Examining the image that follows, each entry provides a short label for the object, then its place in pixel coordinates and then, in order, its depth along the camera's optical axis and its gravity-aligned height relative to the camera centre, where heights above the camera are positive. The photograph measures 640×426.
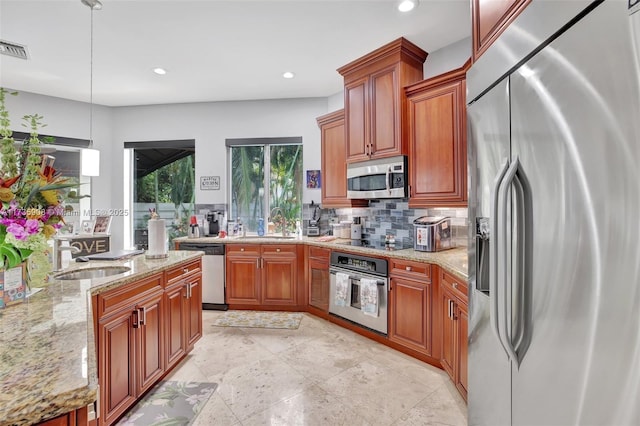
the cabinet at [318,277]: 3.52 -0.74
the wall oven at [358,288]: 2.85 -0.74
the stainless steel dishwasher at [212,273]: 3.91 -0.74
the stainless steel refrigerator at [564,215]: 0.61 -0.01
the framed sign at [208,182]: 4.59 +0.49
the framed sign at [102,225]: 4.37 -0.13
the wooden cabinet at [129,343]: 1.64 -0.76
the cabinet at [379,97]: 2.97 +1.21
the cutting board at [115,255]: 2.29 -0.30
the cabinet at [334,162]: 3.69 +0.65
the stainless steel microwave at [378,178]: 2.97 +0.36
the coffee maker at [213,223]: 4.38 -0.12
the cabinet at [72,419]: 0.69 -0.47
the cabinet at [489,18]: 1.08 +0.76
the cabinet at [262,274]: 3.81 -0.75
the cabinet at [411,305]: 2.50 -0.79
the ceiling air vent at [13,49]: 2.81 +1.58
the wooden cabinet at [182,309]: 2.28 -0.76
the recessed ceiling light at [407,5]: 2.35 +1.62
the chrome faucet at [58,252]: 1.96 -0.23
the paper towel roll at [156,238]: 2.37 -0.18
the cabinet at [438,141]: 2.57 +0.64
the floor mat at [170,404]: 1.86 -1.24
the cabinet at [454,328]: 1.96 -0.80
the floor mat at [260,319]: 3.40 -1.22
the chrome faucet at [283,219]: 4.20 -0.07
